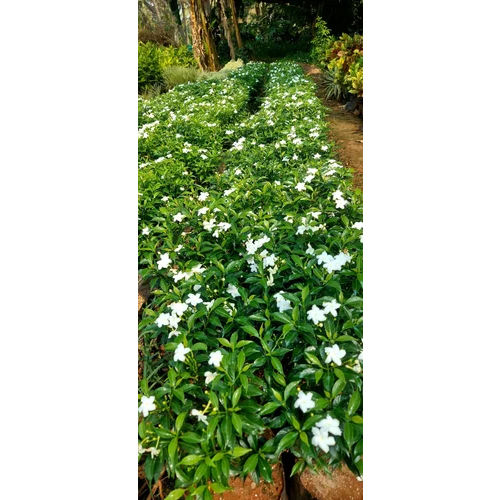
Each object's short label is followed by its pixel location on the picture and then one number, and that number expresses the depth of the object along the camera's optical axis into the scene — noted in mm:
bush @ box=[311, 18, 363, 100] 5118
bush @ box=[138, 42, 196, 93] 9688
